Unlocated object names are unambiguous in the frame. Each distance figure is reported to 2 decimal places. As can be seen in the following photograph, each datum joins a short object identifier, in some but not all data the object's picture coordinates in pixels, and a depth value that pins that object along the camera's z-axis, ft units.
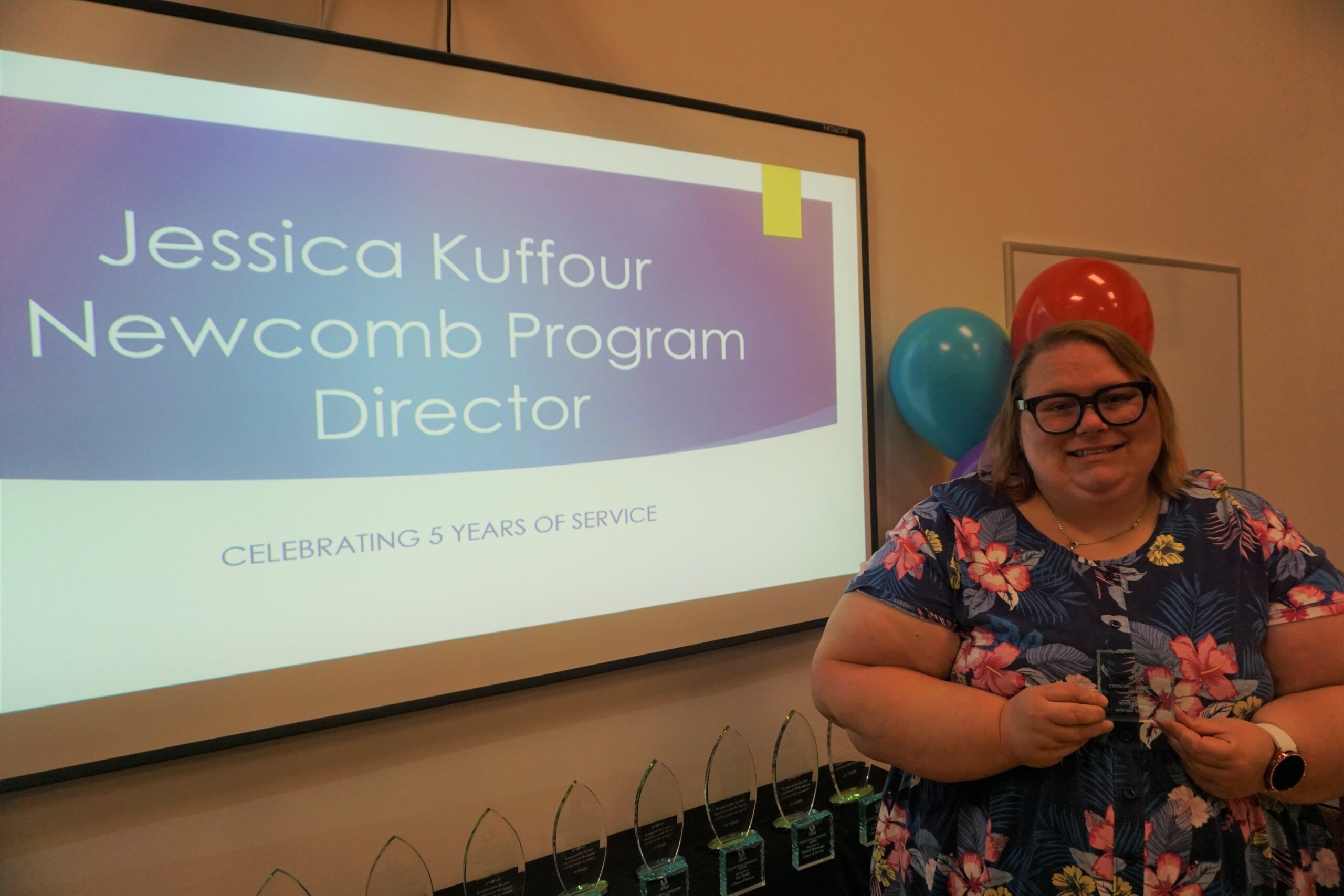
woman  3.79
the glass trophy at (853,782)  6.11
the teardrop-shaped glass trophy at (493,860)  4.84
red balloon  6.75
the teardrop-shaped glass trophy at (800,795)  5.74
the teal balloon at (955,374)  6.56
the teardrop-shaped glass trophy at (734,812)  5.39
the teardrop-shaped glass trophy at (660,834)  5.19
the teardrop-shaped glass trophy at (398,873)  4.66
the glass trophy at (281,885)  4.38
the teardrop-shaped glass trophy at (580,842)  5.02
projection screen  4.18
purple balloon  6.57
